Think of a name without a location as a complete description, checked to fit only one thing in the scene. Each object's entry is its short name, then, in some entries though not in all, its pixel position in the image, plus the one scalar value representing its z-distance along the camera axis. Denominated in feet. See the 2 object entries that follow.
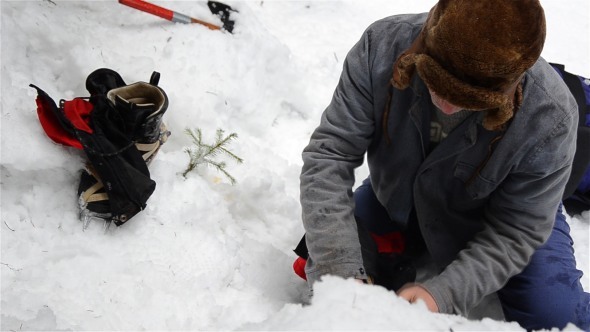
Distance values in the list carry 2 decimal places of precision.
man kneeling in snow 4.43
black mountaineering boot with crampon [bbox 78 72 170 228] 6.84
